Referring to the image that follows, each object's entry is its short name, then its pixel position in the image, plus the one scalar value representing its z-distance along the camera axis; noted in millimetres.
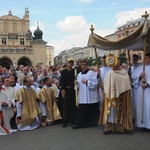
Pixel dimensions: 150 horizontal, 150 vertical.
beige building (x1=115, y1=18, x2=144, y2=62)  78000
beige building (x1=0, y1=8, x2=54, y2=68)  67625
